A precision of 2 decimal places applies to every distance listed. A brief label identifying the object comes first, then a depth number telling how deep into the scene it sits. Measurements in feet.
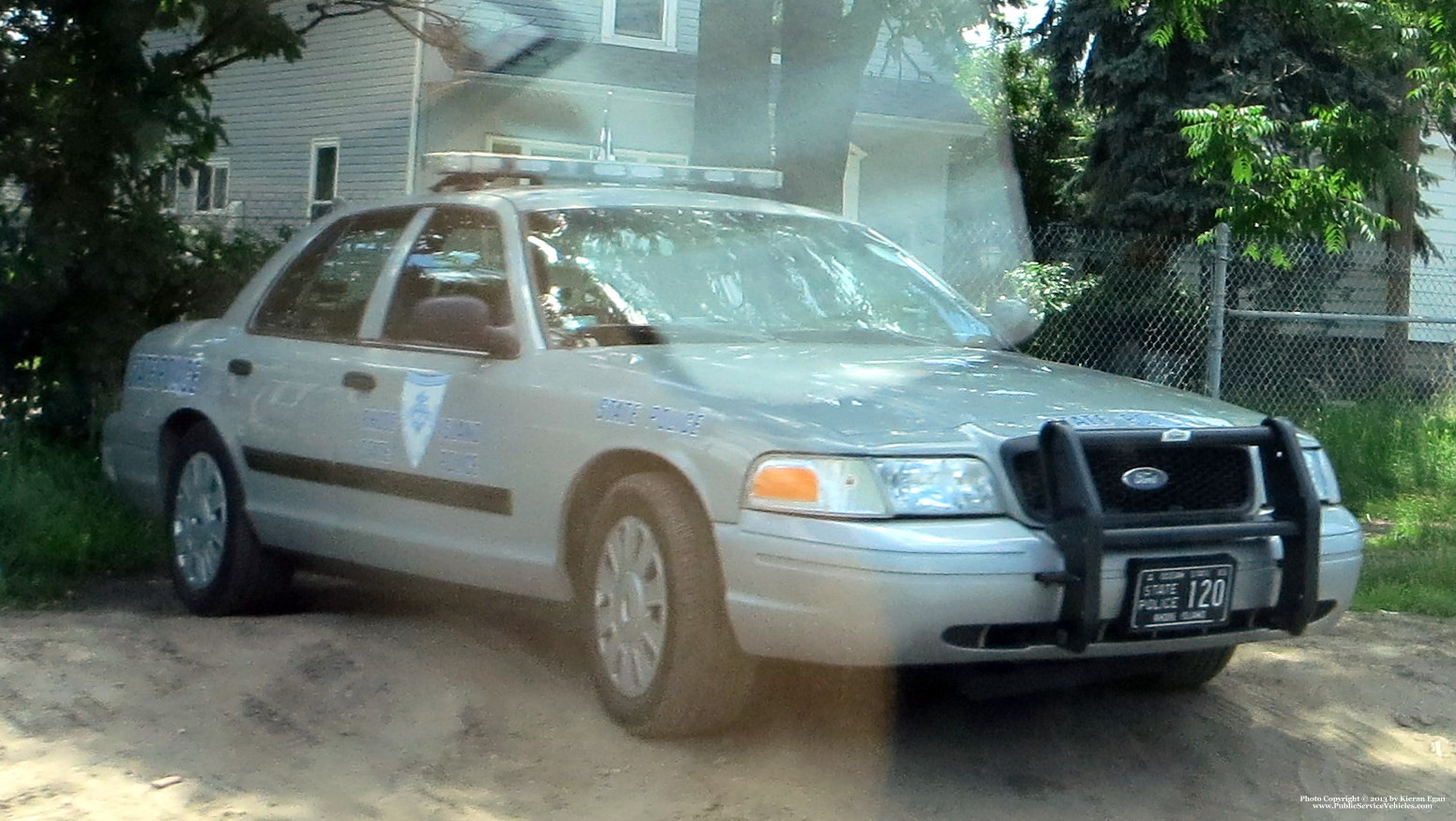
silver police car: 14.12
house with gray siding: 62.13
